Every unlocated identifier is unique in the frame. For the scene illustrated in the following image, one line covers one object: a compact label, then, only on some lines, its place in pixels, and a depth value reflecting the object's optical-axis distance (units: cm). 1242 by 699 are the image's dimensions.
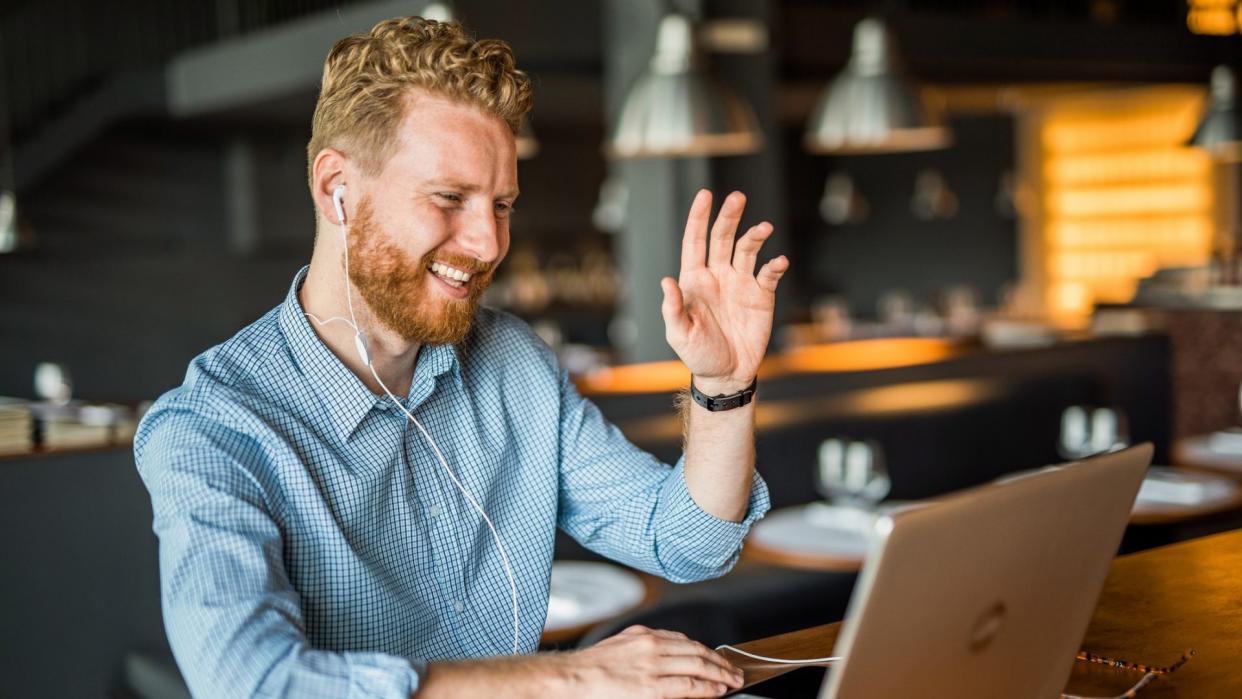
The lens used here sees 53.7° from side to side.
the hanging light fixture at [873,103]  416
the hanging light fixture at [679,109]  359
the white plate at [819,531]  298
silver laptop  91
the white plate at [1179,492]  329
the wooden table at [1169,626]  132
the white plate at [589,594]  246
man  127
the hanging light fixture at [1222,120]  562
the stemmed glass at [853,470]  331
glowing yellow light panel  1016
